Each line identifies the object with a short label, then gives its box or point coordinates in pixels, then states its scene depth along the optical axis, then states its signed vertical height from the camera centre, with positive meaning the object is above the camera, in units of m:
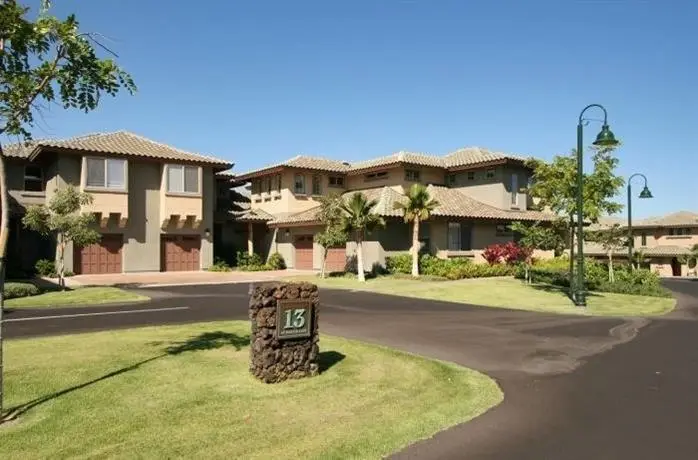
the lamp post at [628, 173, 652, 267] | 28.70 +2.40
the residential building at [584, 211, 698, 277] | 58.69 -0.17
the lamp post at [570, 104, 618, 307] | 18.56 +1.17
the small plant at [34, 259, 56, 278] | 29.45 -1.54
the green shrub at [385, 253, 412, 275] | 30.94 -1.37
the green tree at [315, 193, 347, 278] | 29.67 +1.06
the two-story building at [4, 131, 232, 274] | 30.30 +2.62
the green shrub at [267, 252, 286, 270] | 37.34 -1.53
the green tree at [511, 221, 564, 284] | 26.38 +0.13
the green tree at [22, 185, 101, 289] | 21.66 +0.83
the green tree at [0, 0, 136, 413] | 6.16 +2.15
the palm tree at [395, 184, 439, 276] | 29.95 +1.78
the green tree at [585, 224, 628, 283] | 28.67 +0.17
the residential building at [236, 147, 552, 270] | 33.41 +2.82
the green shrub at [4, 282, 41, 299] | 19.14 -1.83
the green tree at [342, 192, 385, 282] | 29.19 +1.24
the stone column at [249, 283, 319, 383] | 7.89 -1.37
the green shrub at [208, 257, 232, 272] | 34.81 -1.75
